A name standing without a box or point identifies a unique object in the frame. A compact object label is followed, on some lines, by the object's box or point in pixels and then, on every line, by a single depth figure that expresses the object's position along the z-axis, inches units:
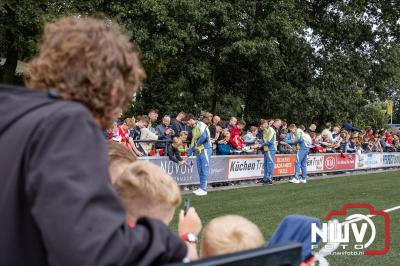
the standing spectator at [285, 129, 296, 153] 846.6
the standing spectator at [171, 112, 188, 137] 624.7
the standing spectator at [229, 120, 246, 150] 708.0
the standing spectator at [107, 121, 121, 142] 515.8
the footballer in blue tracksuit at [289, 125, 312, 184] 802.8
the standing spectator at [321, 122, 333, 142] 985.5
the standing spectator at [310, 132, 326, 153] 931.9
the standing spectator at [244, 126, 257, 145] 749.3
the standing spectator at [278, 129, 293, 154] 828.6
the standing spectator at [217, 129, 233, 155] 692.1
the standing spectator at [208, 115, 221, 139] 679.7
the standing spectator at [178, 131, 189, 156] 597.9
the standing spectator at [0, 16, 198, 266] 53.9
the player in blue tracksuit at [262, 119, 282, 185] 749.3
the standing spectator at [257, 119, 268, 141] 752.3
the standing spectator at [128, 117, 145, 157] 538.9
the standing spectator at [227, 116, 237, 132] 706.8
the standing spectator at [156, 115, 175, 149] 598.2
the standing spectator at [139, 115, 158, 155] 571.2
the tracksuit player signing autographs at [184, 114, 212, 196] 588.7
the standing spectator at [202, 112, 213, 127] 625.9
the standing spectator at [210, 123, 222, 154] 681.7
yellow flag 2472.9
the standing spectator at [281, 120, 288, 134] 835.4
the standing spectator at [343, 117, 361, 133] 1169.7
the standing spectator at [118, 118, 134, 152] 532.8
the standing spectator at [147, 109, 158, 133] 580.7
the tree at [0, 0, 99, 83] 865.5
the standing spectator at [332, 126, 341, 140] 1006.6
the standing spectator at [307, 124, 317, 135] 898.7
